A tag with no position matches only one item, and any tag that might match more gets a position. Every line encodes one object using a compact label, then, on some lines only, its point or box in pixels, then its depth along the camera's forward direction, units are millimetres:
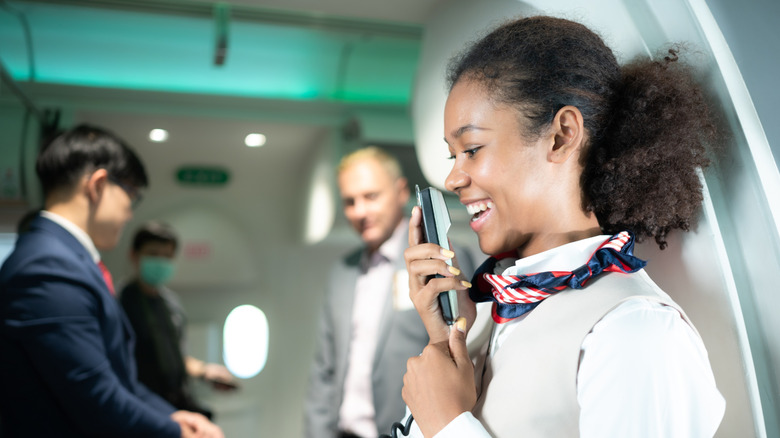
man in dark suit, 1280
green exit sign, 2461
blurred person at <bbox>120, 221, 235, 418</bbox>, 2152
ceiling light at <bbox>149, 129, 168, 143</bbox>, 2414
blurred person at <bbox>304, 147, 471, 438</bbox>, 1831
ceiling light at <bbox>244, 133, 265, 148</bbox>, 2506
